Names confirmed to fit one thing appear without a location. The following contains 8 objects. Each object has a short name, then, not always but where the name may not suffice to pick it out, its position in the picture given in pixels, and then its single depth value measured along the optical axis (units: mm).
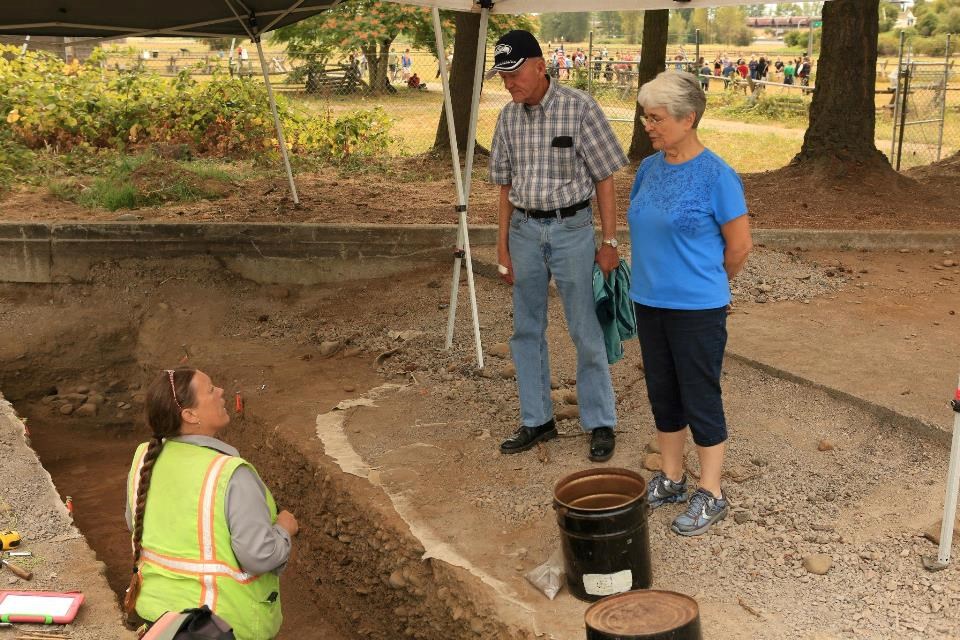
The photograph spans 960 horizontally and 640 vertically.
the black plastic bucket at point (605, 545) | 4242
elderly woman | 4426
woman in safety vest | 3518
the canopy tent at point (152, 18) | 8945
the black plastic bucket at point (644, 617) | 3471
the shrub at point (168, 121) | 14812
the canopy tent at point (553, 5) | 6719
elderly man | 5215
